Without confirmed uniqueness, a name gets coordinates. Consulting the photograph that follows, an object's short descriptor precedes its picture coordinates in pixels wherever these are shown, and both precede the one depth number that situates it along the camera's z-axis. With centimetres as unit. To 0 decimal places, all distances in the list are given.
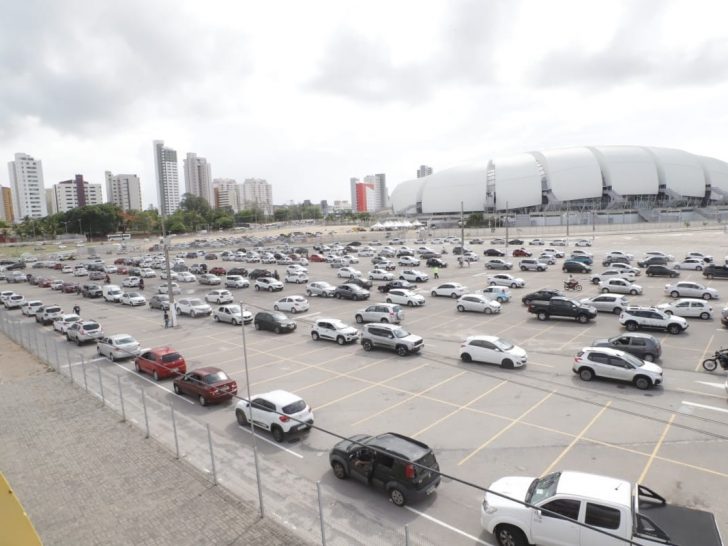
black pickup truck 3130
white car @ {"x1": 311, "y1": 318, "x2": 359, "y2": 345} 2789
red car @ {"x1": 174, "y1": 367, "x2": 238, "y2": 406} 1872
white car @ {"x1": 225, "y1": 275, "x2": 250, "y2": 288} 5381
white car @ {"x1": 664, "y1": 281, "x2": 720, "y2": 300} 3612
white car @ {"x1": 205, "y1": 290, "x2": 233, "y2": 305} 4375
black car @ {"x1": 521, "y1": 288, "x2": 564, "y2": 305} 3391
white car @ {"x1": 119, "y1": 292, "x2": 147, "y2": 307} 4719
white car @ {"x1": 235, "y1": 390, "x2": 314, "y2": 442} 1530
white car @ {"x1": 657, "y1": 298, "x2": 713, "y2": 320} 3041
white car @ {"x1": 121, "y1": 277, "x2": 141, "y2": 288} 5897
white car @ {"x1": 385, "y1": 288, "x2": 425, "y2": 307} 3922
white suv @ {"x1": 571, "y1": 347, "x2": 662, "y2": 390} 1900
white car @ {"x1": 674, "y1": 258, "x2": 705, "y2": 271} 5025
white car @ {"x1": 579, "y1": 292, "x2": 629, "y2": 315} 3319
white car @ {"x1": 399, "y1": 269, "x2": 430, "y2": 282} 5084
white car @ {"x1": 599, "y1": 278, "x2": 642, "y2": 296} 3966
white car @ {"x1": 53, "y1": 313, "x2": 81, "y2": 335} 3491
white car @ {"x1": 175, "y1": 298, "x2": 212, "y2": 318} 3950
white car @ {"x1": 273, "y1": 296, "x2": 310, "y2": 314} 3862
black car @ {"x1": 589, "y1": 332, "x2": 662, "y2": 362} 2217
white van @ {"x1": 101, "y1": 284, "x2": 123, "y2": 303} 4984
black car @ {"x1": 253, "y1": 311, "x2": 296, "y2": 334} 3166
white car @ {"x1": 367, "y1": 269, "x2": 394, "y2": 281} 5206
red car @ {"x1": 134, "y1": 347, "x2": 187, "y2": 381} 2253
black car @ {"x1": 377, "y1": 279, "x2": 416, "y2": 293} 4575
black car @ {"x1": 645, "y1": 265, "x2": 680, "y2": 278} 4803
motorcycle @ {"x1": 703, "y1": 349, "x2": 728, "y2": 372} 2027
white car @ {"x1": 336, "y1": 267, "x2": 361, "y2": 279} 5630
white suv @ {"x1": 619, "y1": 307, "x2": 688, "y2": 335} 2760
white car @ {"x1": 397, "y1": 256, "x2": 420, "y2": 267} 6639
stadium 15888
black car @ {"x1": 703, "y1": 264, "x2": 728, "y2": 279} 4453
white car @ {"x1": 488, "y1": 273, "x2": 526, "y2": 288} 4550
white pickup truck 847
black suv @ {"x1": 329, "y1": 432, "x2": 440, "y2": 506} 1122
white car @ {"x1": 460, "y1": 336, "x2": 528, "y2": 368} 2209
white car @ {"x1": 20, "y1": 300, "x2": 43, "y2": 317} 4350
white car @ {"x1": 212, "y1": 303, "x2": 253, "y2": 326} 3508
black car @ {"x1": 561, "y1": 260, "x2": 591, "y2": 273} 5219
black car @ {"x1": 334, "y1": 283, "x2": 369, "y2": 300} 4350
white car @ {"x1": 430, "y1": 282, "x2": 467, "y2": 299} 4238
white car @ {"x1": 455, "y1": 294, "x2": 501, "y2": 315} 3525
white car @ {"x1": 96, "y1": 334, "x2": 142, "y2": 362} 2669
